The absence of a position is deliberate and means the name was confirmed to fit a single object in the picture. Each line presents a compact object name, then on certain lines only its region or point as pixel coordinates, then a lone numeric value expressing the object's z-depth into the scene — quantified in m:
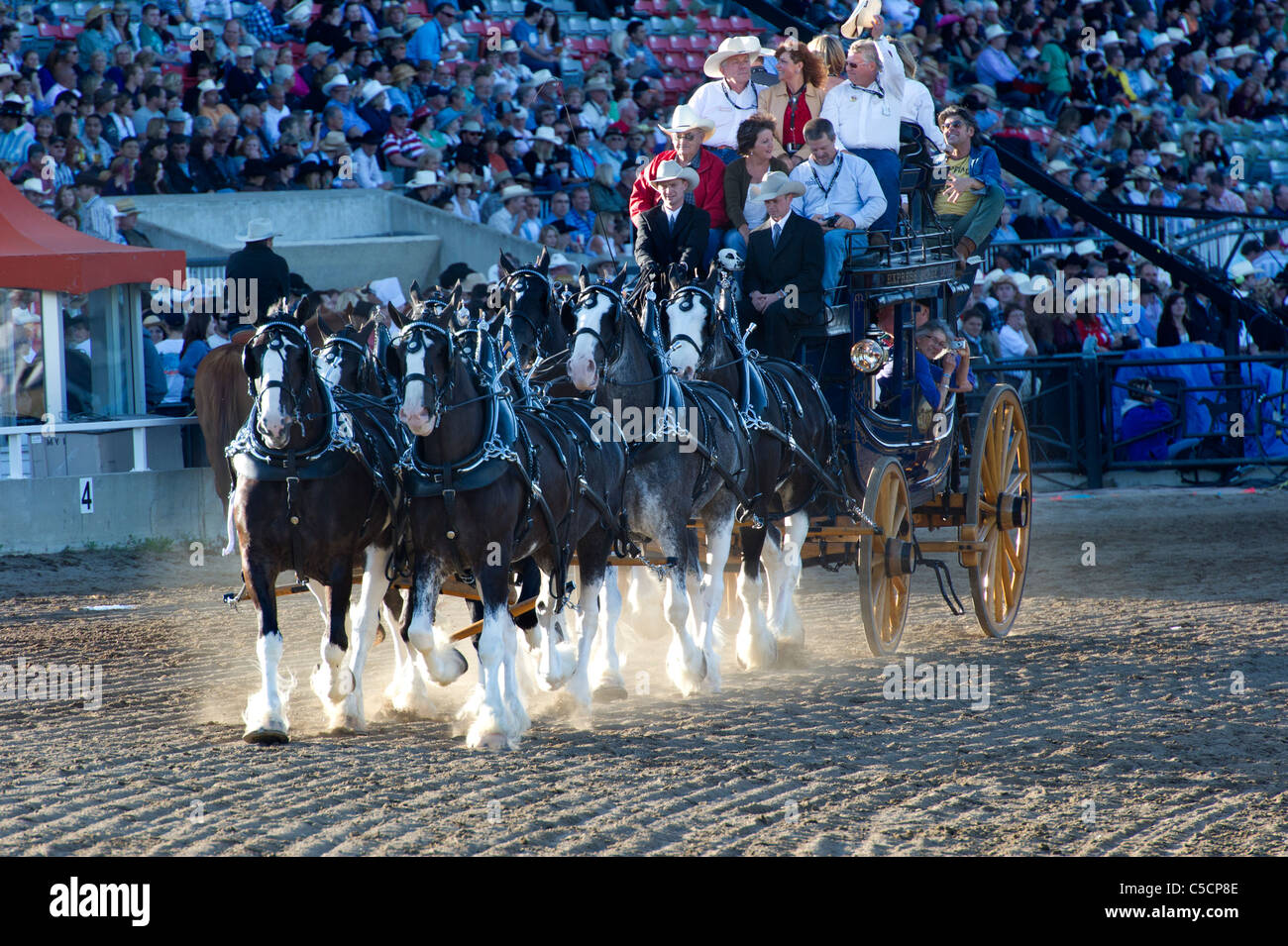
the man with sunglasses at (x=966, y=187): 10.84
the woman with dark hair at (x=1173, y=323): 18.20
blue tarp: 16.64
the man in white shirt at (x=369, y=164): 18.67
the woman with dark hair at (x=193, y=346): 14.15
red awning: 13.32
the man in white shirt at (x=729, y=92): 10.90
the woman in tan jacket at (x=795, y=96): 10.84
